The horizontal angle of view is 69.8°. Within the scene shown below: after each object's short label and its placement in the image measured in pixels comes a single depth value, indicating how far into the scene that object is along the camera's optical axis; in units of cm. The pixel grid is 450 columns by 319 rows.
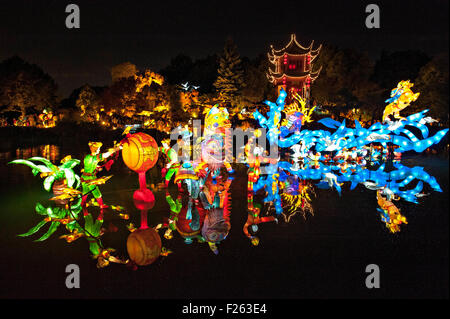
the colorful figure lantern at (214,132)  786
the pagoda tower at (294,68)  2622
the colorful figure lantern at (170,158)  727
